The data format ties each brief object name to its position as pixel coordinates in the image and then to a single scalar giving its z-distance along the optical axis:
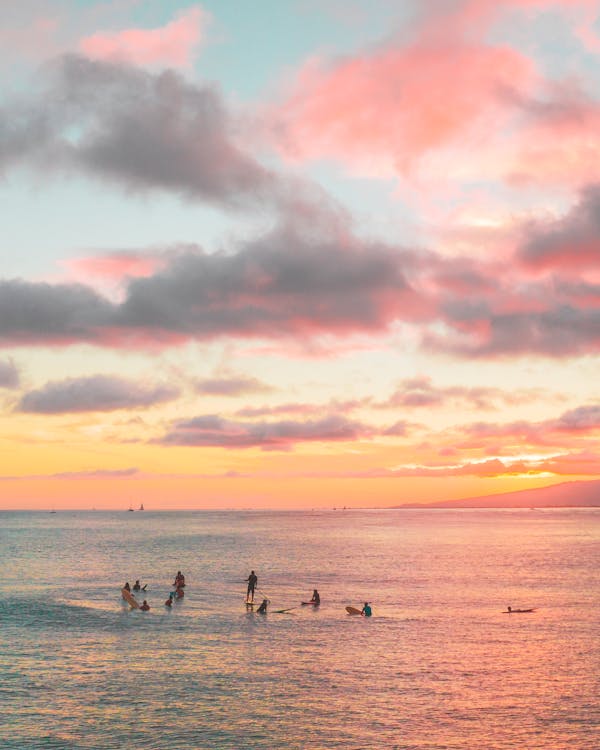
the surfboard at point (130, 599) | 71.62
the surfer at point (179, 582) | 80.81
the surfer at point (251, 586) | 73.81
